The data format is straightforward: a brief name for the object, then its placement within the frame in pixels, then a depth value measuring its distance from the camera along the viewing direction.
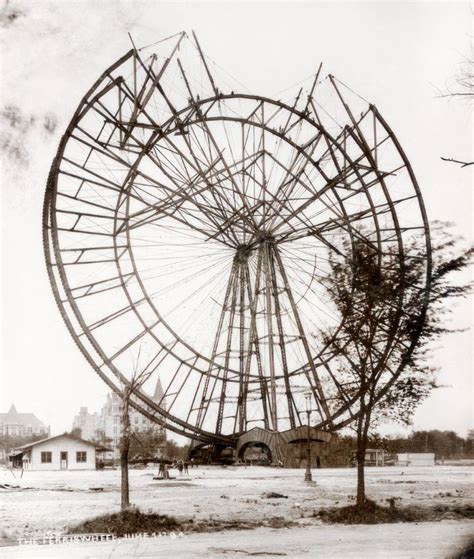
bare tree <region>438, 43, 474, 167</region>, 9.45
